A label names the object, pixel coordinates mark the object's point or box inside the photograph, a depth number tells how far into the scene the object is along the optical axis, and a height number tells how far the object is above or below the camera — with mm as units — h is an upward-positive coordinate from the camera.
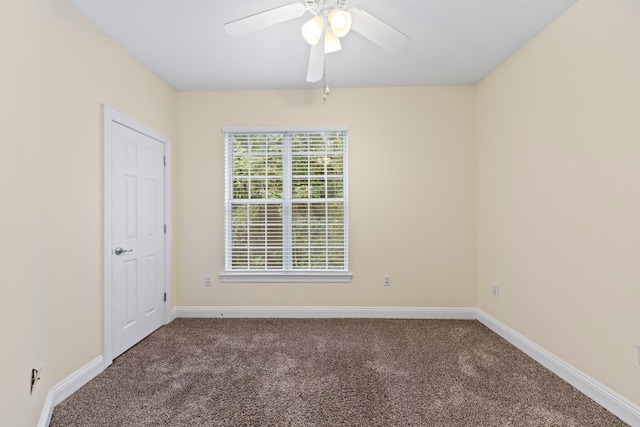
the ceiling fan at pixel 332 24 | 1597 +1096
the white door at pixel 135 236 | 2346 -232
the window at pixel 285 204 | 3268 +84
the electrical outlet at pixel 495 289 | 2826 -790
